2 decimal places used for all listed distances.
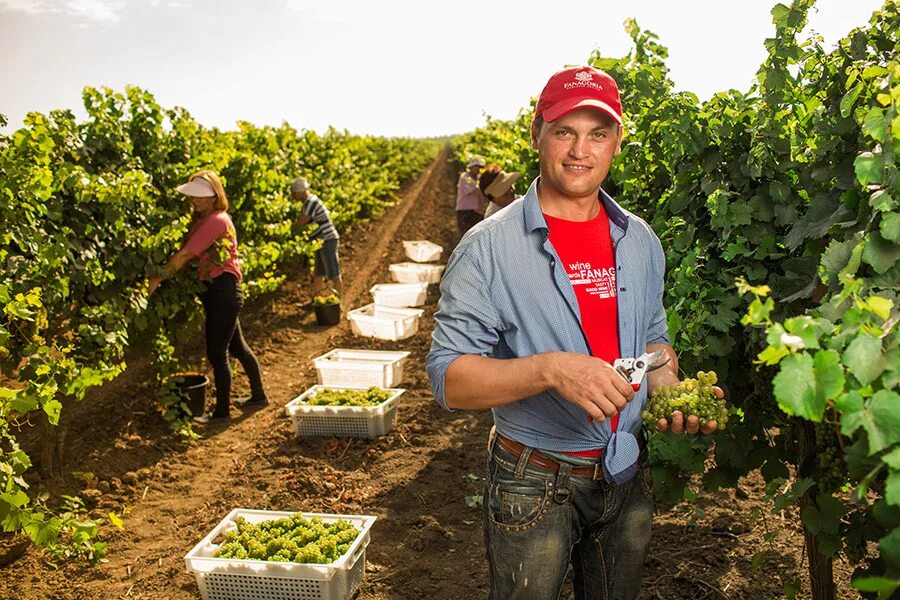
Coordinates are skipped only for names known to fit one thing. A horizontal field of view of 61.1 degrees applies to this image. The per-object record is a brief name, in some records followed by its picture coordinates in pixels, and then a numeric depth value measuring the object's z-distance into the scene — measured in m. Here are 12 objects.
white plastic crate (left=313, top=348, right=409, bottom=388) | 7.28
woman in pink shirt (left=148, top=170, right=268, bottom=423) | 6.51
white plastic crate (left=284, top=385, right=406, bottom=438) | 6.32
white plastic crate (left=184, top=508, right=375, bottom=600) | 3.74
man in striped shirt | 11.20
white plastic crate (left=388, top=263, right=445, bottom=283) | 12.52
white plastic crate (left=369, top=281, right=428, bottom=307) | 10.82
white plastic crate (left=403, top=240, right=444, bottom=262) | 14.29
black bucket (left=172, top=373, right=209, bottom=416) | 7.06
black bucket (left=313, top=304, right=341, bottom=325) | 10.74
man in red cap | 2.26
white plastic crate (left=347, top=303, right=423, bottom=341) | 9.38
